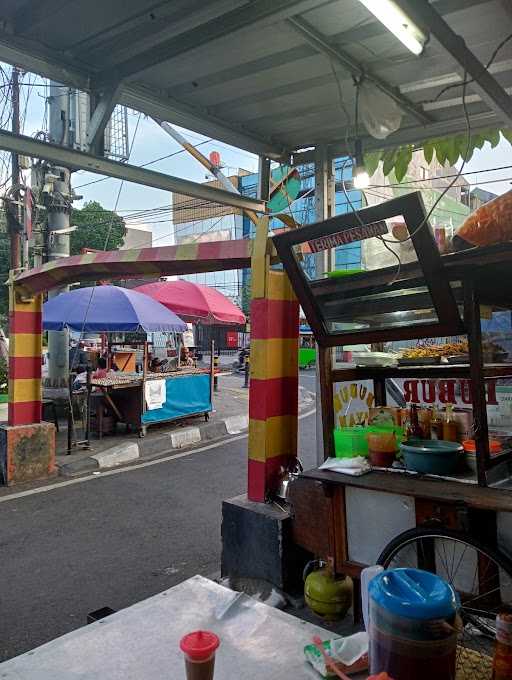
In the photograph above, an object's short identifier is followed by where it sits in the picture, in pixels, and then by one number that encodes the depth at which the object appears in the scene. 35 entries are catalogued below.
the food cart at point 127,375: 8.53
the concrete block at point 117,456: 7.50
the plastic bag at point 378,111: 3.25
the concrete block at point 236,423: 10.31
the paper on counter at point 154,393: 8.97
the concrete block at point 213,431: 9.60
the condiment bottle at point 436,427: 3.45
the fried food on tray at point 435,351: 3.86
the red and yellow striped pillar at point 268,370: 3.53
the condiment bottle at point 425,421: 3.51
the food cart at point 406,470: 2.49
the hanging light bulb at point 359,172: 3.40
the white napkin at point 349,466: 2.98
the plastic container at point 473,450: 2.98
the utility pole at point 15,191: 12.96
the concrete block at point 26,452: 6.42
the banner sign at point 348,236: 2.56
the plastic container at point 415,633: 1.31
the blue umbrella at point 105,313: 8.48
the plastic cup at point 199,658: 1.31
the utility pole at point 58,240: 9.45
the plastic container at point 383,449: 3.14
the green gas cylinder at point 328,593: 3.04
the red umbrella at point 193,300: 10.70
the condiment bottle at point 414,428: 3.49
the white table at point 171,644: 1.56
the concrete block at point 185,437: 8.90
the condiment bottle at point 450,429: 3.41
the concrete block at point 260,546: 3.32
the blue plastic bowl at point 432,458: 2.93
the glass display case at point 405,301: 2.51
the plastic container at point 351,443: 3.30
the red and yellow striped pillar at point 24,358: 6.56
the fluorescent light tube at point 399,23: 1.94
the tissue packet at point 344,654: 1.53
